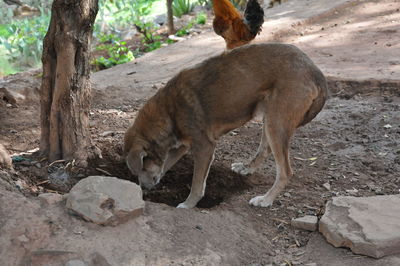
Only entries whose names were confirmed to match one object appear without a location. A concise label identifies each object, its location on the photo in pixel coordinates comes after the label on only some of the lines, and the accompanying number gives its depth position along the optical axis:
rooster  6.77
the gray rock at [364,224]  3.89
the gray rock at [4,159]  4.77
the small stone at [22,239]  3.61
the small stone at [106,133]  6.39
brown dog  4.69
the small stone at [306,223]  4.43
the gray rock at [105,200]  3.94
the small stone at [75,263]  3.52
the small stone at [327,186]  5.23
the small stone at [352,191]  5.10
